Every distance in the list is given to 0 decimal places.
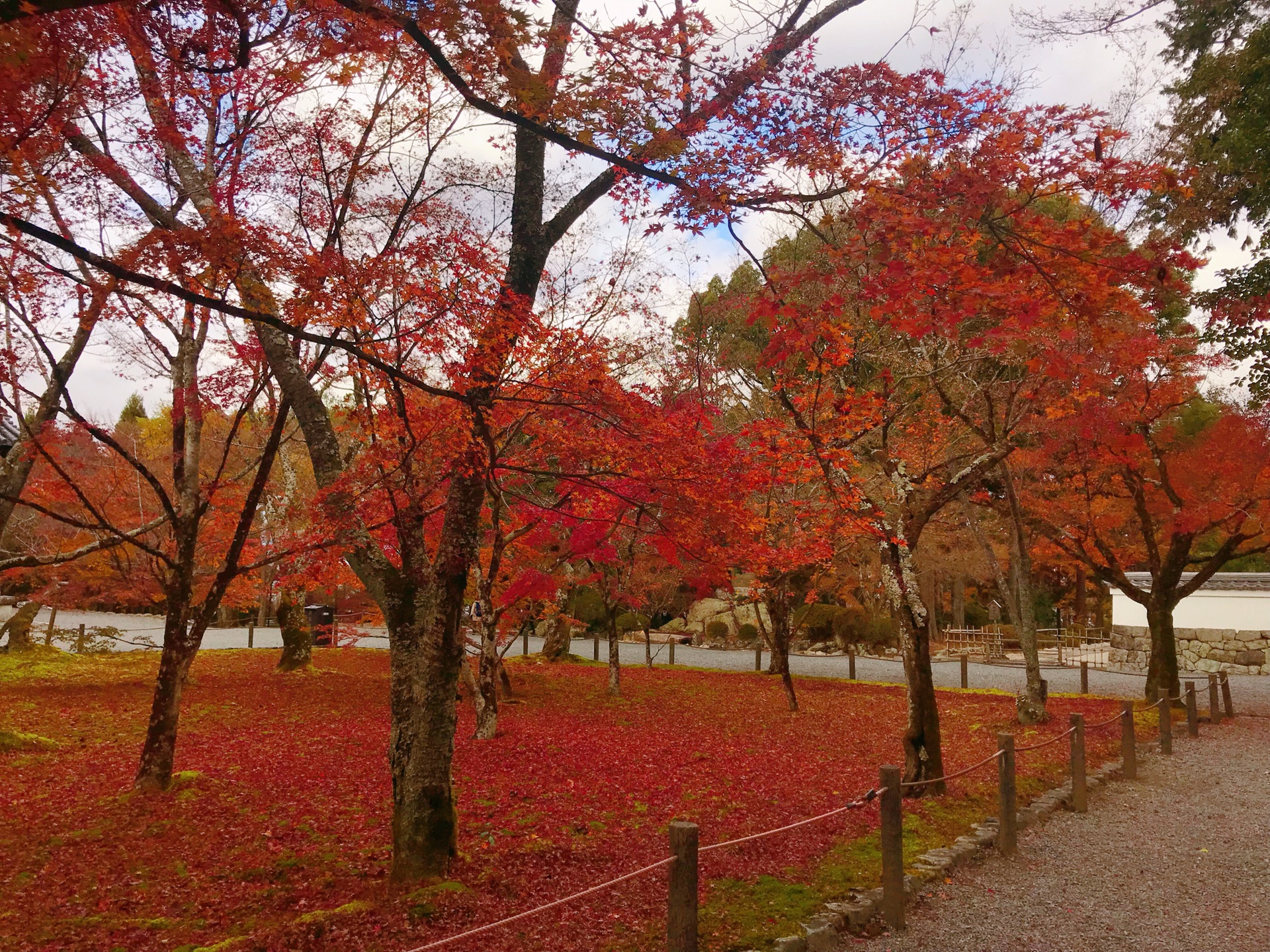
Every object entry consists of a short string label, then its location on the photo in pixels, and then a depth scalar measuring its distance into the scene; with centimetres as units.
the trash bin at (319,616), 2766
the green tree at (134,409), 4194
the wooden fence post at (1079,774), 836
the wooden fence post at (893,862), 536
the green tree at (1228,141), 996
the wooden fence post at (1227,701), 1455
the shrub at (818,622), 2697
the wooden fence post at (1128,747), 990
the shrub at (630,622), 3017
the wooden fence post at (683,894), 402
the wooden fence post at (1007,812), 679
